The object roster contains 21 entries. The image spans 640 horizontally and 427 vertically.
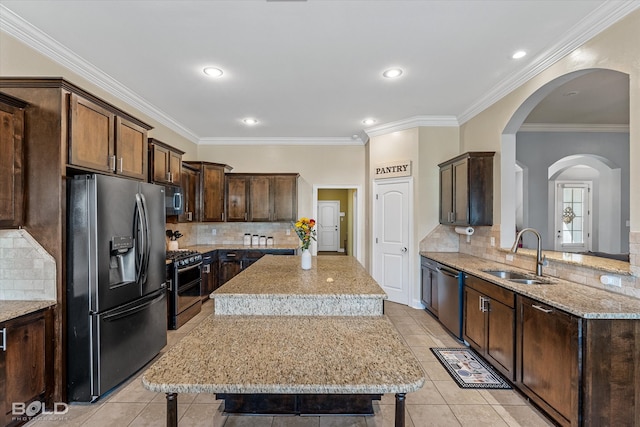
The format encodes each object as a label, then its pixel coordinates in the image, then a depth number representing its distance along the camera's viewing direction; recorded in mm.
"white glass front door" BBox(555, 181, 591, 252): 8906
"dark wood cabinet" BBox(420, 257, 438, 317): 4090
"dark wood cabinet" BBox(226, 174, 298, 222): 5621
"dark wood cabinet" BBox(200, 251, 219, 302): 4684
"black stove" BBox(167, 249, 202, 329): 3814
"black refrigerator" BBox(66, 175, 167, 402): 2293
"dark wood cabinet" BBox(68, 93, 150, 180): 2297
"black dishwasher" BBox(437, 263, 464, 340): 3434
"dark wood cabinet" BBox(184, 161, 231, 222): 5145
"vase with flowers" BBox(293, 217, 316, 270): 2709
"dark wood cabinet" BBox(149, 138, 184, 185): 3727
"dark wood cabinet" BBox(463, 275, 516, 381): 2527
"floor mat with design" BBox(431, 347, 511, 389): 2654
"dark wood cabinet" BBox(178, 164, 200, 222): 4688
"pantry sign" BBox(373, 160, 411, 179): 4785
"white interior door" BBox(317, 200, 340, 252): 10391
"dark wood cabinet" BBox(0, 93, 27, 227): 2037
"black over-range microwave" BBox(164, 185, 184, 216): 4090
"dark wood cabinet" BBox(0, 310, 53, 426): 1907
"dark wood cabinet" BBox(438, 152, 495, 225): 3730
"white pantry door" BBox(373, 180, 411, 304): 4824
